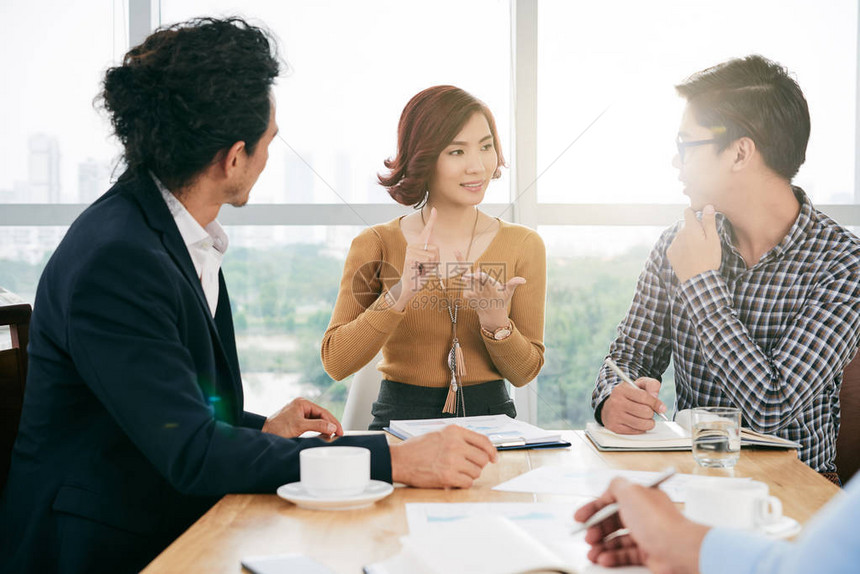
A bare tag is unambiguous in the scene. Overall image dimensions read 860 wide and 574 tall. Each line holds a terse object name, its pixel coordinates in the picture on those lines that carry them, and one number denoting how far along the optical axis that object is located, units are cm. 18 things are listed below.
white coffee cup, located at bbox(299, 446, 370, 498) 103
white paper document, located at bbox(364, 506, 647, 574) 76
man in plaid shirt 156
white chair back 210
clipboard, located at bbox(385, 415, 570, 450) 139
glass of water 123
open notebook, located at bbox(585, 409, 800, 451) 136
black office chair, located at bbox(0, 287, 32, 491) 130
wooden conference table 85
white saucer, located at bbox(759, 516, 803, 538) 87
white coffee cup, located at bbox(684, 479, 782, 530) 83
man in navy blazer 104
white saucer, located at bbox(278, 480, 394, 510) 101
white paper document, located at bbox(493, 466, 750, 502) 109
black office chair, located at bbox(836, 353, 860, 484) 176
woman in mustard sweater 193
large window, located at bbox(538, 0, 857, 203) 295
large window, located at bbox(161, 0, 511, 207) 299
